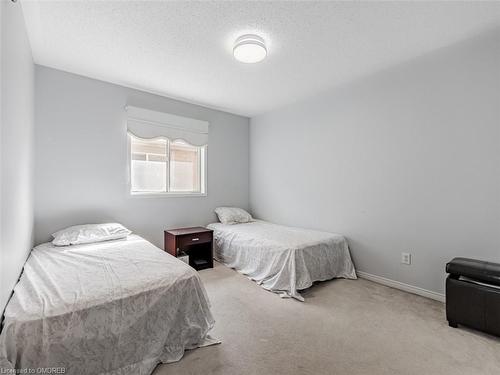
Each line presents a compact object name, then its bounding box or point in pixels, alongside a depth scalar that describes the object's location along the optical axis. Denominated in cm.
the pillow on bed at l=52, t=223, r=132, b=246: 251
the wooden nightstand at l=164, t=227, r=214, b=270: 321
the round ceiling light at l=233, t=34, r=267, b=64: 213
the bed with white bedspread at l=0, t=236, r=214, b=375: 121
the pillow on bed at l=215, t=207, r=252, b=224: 397
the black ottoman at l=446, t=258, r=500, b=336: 180
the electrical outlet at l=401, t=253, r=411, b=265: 265
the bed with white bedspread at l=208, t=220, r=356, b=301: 265
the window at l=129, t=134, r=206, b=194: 346
